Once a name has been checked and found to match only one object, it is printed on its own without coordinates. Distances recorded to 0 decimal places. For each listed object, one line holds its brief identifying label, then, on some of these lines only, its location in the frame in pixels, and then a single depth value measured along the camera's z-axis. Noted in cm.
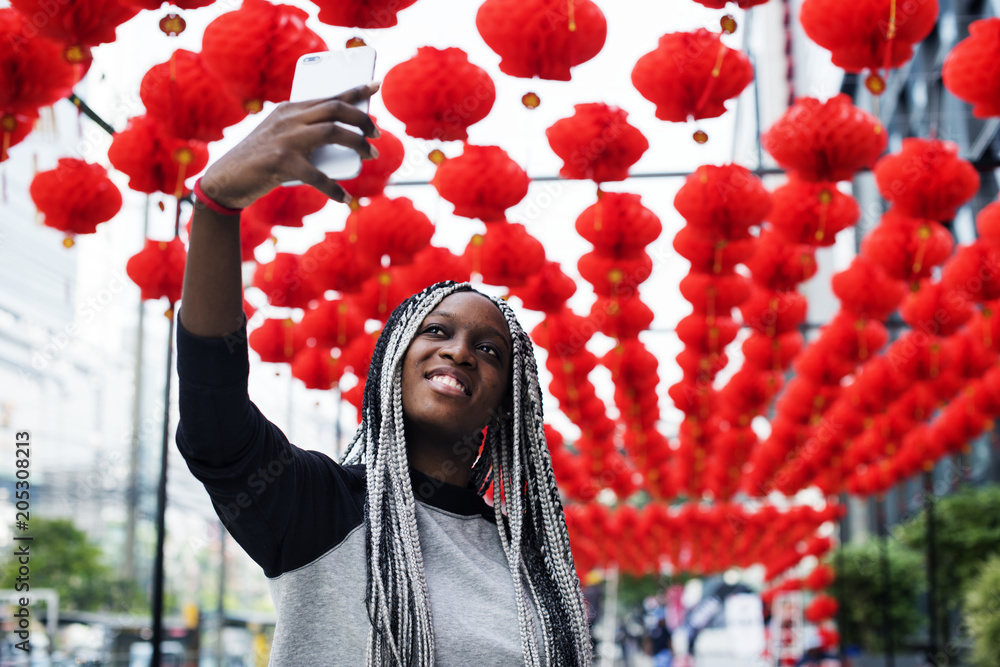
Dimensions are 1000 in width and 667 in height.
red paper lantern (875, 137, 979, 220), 412
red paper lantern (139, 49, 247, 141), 324
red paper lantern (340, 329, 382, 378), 583
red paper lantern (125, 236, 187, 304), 452
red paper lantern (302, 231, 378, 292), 465
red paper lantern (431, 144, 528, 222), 394
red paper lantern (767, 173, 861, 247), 452
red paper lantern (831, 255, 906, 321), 542
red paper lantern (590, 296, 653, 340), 572
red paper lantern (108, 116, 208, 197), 370
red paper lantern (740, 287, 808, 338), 591
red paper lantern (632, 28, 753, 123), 346
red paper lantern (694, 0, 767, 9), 289
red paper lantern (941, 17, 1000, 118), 335
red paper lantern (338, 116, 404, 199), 397
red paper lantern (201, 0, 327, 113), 291
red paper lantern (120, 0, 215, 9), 266
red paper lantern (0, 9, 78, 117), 304
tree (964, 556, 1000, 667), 734
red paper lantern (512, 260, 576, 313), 550
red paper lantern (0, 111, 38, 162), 322
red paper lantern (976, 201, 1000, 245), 452
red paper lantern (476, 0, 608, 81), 308
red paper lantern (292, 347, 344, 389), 602
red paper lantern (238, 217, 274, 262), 458
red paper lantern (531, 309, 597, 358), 616
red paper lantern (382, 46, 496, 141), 340
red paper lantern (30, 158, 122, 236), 380
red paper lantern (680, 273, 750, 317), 555
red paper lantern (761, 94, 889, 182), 371
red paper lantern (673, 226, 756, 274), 492
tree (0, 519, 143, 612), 1227
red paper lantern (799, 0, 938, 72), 307
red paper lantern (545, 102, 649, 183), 383
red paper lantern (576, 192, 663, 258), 448
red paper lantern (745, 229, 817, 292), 520
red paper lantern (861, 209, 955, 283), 462
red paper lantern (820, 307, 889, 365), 615
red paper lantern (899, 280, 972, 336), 554
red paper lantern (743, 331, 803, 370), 667
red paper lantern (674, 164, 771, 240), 419
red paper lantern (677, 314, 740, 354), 620
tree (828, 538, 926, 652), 1341
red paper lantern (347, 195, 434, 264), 423
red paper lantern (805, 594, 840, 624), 1636
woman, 117
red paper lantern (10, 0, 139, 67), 271
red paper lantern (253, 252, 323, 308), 502
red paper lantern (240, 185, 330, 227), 403
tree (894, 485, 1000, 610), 1019
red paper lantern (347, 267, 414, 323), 495
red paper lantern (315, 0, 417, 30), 283
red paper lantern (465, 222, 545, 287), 450
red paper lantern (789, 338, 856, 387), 650
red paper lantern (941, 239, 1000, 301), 504
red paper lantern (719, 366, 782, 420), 744
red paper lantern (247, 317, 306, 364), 570
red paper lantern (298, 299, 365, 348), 549
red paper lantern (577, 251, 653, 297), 510
